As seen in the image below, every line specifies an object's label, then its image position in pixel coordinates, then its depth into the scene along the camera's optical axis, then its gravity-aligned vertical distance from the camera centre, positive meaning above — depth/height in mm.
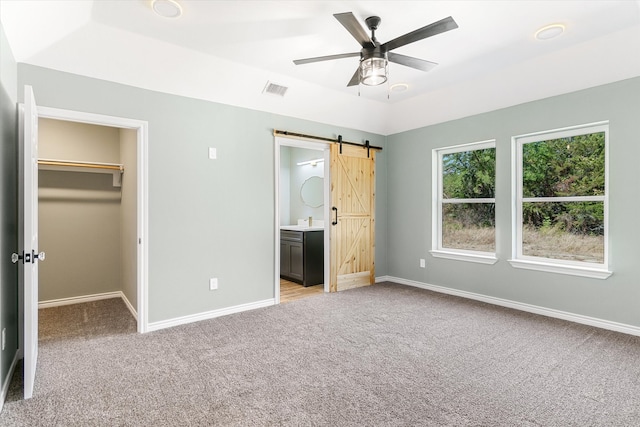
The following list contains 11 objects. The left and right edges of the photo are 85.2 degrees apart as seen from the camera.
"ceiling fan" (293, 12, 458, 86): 2342 +1236
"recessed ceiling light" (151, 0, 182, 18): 2508 +1519
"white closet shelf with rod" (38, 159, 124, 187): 4121 +569
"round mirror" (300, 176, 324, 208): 6431 +419
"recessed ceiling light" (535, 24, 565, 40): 2893 +1561
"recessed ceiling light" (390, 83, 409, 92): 4269 +1590
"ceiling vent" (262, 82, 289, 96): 3967 +1446
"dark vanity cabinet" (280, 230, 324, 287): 5359 -672
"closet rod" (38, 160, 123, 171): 4082 +594
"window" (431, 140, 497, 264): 4539 +171
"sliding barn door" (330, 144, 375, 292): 5023 -47
